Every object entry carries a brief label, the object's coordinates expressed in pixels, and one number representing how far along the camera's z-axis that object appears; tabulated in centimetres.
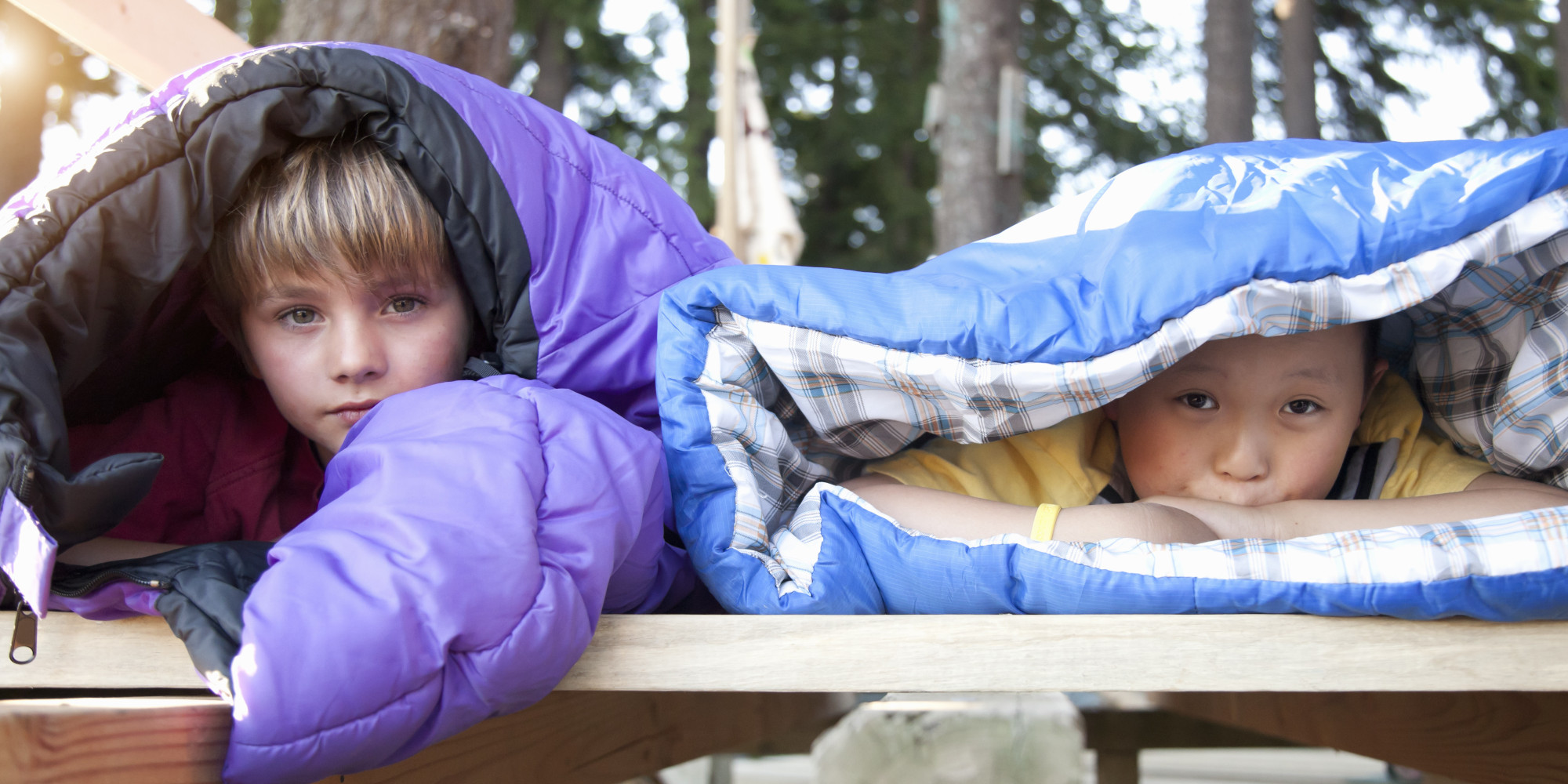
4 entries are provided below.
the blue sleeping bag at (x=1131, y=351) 75
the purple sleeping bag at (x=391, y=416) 61
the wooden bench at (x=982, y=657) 69
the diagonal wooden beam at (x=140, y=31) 135
